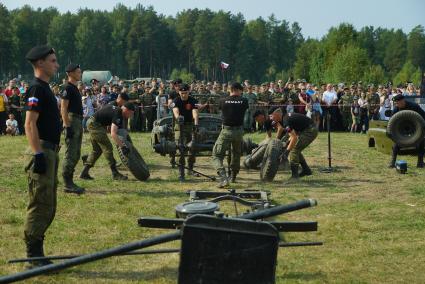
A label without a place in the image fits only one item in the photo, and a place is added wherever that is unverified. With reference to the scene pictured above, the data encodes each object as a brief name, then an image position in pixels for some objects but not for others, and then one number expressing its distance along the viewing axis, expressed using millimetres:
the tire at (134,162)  11578
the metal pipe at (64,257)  5207
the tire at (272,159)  11633
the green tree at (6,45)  91375
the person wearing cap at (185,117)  12352
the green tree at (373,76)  62788
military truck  13863
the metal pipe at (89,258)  4012
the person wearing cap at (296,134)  12094
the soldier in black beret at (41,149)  5941
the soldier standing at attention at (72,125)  9984
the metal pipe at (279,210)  4031
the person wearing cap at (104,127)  11688
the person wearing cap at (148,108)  23484
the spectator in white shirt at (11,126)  22203
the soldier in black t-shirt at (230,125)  11288
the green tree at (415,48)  134250
